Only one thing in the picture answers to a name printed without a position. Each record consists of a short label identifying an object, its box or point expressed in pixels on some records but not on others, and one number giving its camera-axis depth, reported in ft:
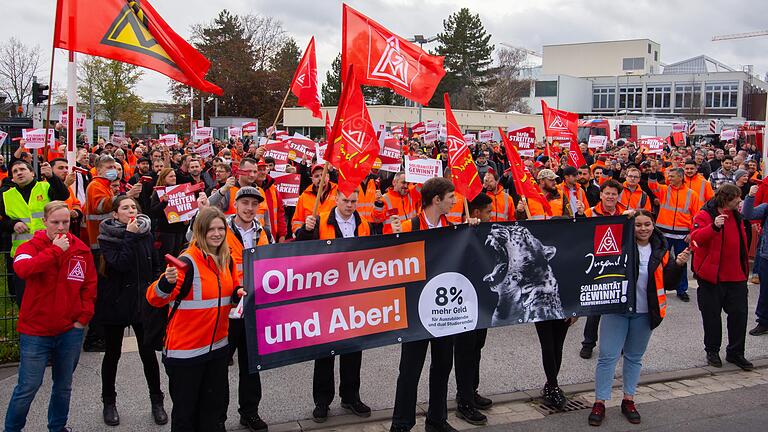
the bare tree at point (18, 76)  131.75
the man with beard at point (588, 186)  37.60
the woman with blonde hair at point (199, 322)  14.78
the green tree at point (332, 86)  267.06
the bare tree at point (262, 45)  203.51
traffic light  47.09
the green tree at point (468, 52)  253.44
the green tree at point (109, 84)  146.51
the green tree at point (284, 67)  197.47
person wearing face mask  25.45
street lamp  81.10
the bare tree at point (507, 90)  247.29
